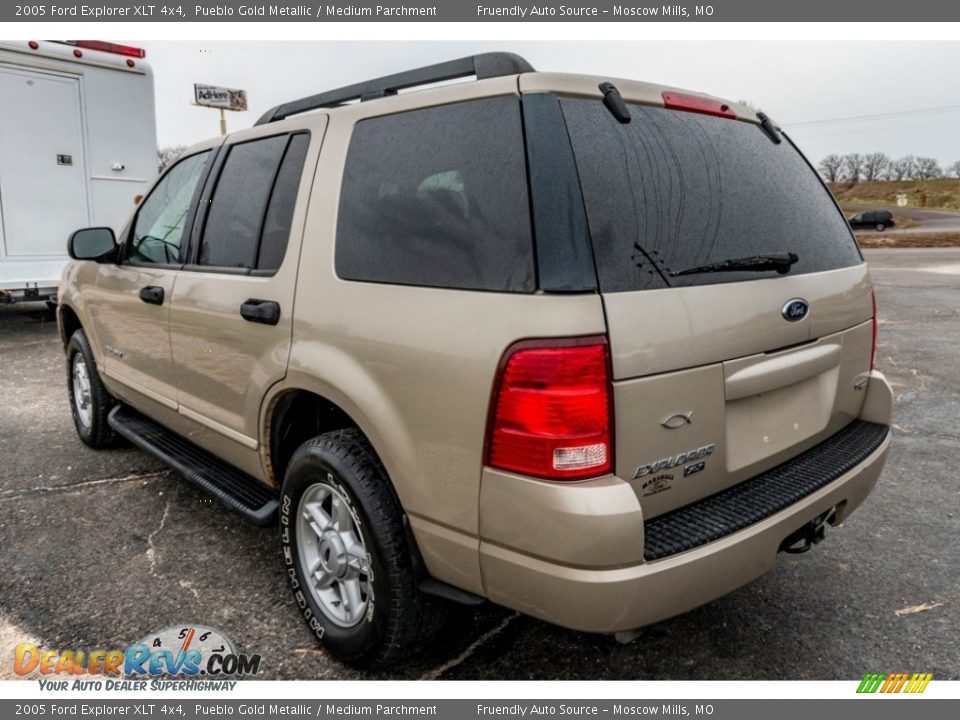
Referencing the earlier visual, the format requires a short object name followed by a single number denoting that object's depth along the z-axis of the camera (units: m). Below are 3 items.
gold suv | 1.87
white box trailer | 8.06
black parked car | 47.97
